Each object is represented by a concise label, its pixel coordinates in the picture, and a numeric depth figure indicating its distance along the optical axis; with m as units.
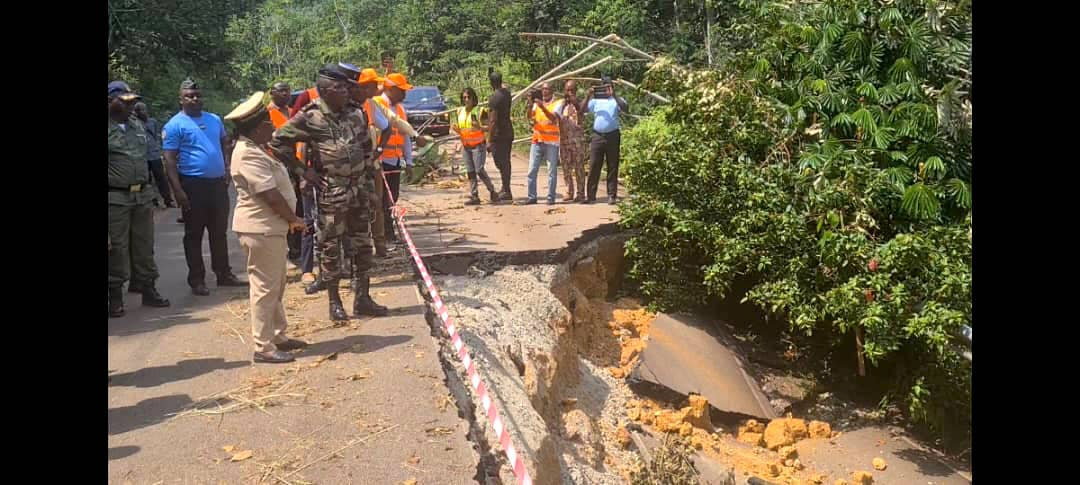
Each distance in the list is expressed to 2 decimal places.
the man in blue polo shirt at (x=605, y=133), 11.00
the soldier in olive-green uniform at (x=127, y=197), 6.23
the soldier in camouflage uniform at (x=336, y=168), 5.40
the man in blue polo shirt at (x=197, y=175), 6.55
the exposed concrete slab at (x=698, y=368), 7.26
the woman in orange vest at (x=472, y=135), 10.91
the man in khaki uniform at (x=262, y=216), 4.88
